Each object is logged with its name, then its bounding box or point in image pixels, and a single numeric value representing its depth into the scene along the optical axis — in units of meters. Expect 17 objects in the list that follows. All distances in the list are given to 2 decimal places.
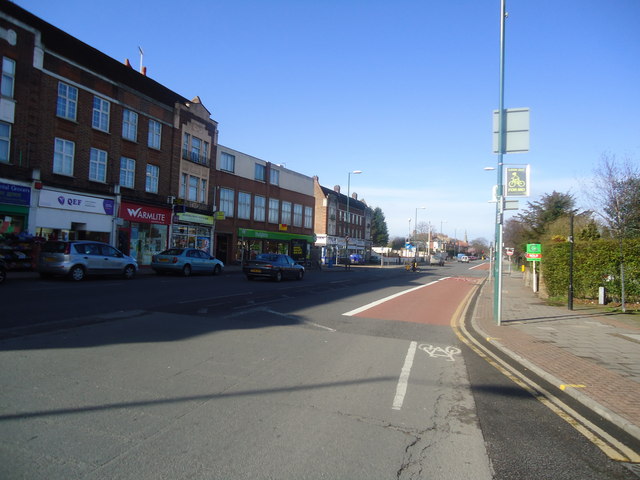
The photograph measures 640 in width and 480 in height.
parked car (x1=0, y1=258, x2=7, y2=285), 13.73
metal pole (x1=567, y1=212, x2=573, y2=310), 14.54
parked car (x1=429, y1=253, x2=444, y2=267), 71.60
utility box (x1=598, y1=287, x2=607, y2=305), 15.73
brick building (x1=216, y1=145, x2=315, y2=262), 36.16
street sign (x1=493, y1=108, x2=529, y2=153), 10.79
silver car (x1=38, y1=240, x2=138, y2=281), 15.98
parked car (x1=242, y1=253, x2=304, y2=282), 20.77
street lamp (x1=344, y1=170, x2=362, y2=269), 39.93
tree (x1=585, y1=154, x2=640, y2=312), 15.09
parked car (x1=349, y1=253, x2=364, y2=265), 59.41
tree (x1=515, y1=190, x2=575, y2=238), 36.56
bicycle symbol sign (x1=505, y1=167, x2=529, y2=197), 10.69
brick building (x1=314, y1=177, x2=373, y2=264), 59.38
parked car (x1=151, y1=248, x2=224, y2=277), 21.81
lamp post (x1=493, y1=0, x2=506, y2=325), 10.88
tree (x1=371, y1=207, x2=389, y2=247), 103.06
